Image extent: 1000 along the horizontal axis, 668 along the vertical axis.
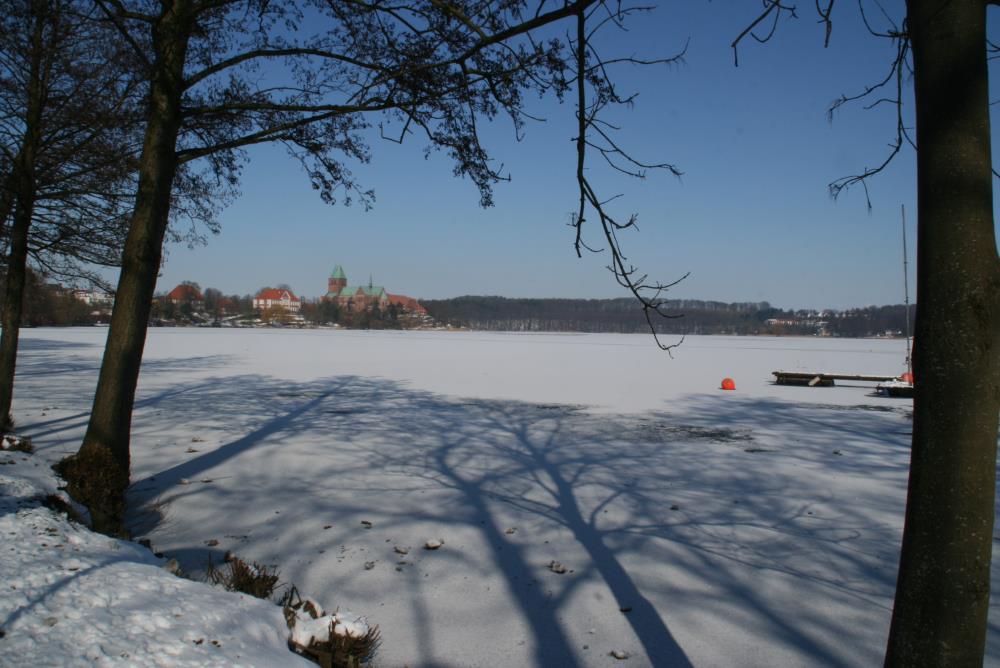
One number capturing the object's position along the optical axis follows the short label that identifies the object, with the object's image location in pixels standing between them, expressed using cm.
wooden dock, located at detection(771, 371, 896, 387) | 2198
